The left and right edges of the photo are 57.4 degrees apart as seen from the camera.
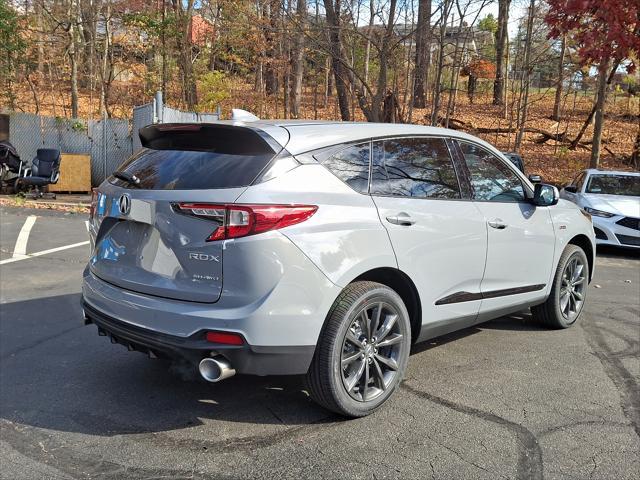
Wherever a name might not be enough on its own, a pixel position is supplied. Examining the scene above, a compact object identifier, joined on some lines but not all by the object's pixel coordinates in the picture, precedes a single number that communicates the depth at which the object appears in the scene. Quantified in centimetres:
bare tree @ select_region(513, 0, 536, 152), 1903
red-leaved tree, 917
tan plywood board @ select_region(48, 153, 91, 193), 1627
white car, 987
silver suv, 304
